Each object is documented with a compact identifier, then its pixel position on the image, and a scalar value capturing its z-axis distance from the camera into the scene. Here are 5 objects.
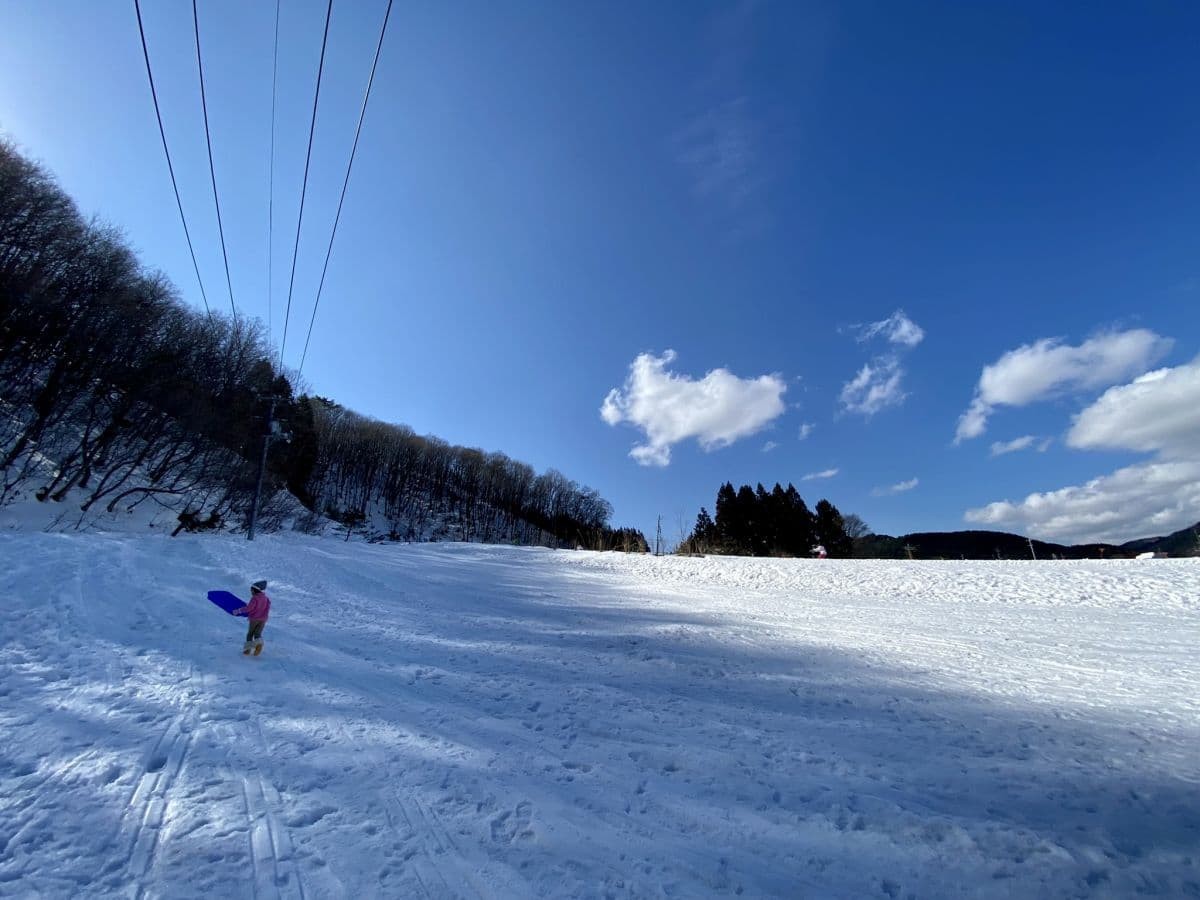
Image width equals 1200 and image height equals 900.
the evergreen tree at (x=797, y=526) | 57.69
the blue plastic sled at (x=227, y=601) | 6.67
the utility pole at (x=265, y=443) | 21.23
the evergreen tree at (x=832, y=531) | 60.26
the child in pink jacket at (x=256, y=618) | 6.42
